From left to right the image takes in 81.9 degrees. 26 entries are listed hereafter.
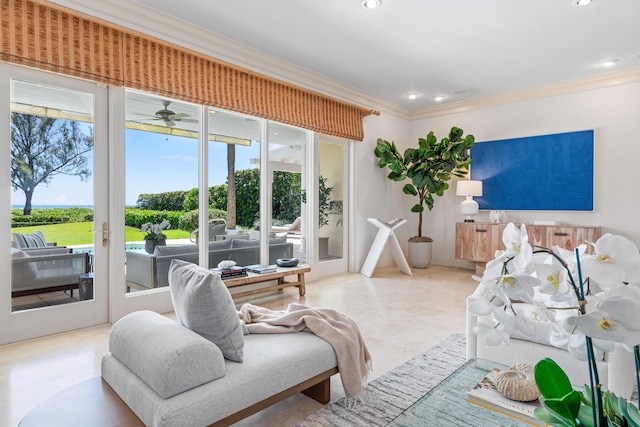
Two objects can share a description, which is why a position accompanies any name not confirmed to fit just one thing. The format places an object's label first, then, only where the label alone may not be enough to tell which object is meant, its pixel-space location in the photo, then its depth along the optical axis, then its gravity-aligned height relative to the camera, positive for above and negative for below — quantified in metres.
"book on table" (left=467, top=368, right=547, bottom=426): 1.33 -0.73
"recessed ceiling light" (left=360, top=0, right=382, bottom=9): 3.28 +1.84
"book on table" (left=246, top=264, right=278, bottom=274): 4.28 -0.72
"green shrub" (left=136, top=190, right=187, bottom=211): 3.73 +0.06
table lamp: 5.96 +0.27
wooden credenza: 5.03 -0.41
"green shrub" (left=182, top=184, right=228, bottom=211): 4.09 +0.11
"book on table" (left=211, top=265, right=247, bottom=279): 3.91 -0.69
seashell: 1.38 -0.67
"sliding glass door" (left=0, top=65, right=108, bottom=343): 2.97 +0.03
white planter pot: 6.38 -0.79
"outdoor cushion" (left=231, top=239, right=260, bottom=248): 4.58 -0.45
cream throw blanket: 2.01 -0.69
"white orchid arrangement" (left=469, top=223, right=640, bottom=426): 0.55 -0.15
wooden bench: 3.97 -0.81
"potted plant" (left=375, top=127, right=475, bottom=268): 5.94 +0.71
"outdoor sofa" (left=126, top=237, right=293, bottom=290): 3.65 -0.56
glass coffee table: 1.31 -0.76
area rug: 1.91 -1.09
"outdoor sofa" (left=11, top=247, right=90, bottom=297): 3.00 -0.54
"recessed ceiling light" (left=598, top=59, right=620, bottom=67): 4.62 +1.87
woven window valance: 2.82 +1.35
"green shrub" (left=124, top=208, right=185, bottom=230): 3.62 -0.10
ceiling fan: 3.85 +0.97
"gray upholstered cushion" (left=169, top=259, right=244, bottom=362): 1.59 -0.46
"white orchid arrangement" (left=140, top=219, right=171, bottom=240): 3.73 -0.23
